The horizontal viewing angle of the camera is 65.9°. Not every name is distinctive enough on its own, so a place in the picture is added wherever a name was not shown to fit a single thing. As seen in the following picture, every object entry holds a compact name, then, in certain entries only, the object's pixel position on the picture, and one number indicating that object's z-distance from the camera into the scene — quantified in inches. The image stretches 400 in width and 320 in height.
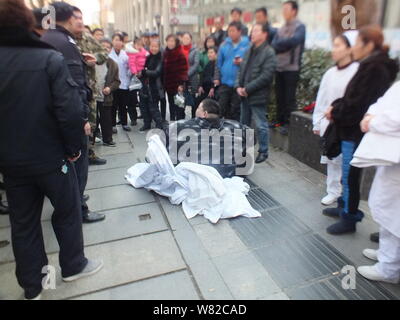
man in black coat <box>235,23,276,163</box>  174.7
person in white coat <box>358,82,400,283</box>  83.7
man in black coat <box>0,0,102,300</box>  74.4
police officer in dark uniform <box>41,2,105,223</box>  110.5
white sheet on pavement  134.6
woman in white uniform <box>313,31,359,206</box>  118.8
